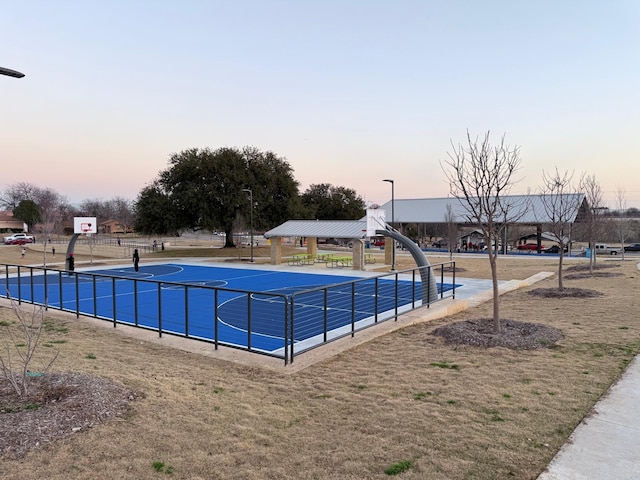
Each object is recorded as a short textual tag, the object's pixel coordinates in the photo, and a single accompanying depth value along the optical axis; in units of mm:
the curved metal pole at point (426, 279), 13453
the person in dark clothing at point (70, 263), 28309
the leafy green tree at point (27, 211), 84962
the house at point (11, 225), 98906
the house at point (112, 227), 110438
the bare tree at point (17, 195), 116375
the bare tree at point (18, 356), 5191
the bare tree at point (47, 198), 89362
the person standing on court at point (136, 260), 29314
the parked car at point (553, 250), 48619
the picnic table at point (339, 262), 32241
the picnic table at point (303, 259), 33312
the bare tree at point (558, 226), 16016
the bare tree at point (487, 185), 9555
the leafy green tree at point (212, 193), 44750
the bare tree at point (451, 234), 36500
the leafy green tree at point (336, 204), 75625
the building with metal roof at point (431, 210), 51688
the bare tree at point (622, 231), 31920
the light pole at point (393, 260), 30609
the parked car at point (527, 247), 54009
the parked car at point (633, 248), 48375
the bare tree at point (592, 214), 23138
